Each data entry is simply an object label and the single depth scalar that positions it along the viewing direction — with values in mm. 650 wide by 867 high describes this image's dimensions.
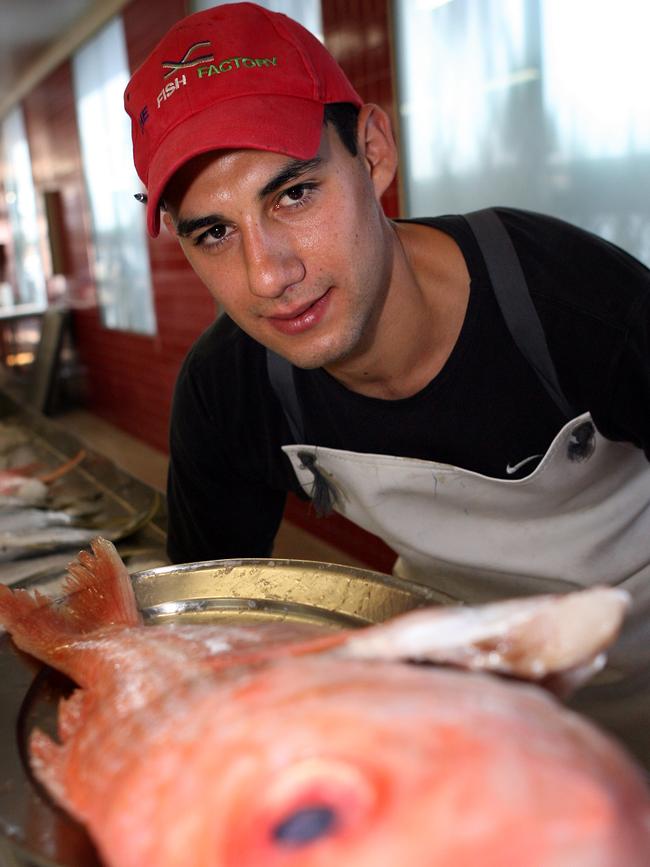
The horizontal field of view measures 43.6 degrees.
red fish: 507
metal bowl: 760
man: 1292
